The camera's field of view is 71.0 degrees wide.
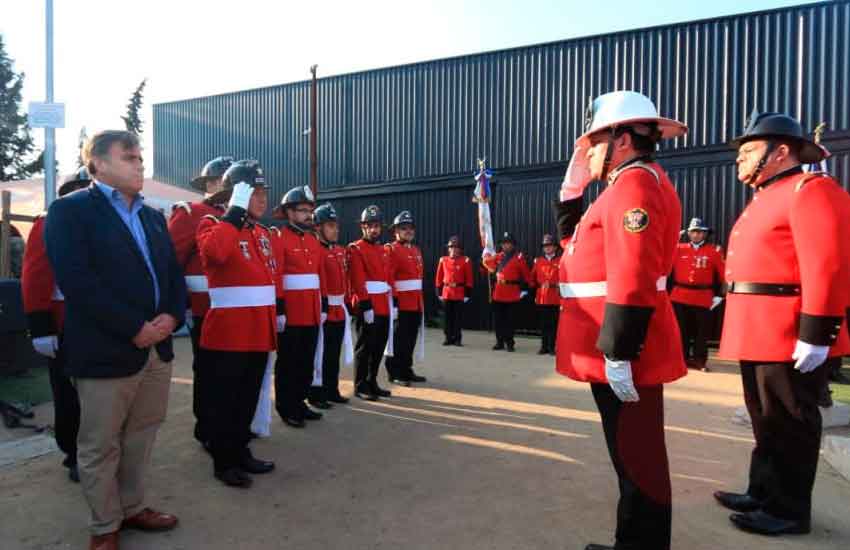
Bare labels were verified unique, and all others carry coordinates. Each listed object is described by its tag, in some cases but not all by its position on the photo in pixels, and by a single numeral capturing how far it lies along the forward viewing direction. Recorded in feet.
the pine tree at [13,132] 72.28
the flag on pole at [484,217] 18.75
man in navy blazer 8.92
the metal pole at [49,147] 25.40
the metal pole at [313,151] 47.42
